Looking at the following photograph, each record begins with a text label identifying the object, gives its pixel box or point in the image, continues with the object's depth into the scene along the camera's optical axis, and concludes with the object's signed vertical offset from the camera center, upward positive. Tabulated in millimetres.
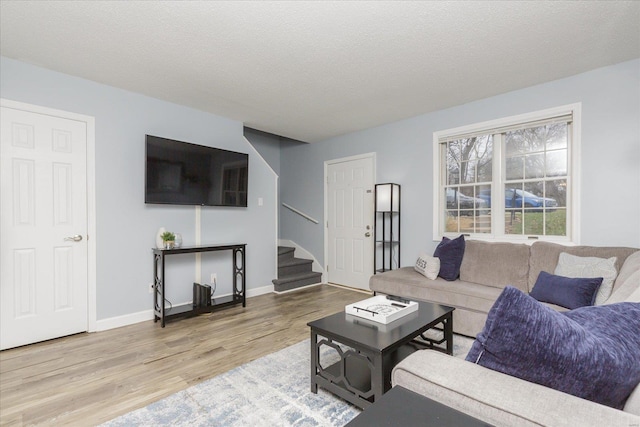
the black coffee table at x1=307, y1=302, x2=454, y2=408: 1626 -776
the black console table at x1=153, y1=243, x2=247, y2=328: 3158 -926
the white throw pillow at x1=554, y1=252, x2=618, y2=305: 2238 -453
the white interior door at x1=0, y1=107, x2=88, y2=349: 2588 -147
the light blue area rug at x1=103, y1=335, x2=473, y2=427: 1666 -1145
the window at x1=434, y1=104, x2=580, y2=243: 3016 +372
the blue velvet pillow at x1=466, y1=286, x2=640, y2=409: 783 -362
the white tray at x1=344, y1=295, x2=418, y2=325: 1969 -677
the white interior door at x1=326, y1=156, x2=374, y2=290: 4578 -156
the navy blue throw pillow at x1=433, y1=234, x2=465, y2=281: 3225 -495
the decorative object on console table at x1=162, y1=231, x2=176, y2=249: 3295 -313
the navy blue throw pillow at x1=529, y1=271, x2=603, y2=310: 2217 -602
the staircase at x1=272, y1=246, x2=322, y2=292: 4561 -1015
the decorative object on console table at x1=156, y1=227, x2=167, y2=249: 3326 -297
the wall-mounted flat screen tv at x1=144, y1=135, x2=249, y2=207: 3246 +432
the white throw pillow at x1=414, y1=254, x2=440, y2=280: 3252 -598
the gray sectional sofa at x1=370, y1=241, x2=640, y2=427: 696 -478
